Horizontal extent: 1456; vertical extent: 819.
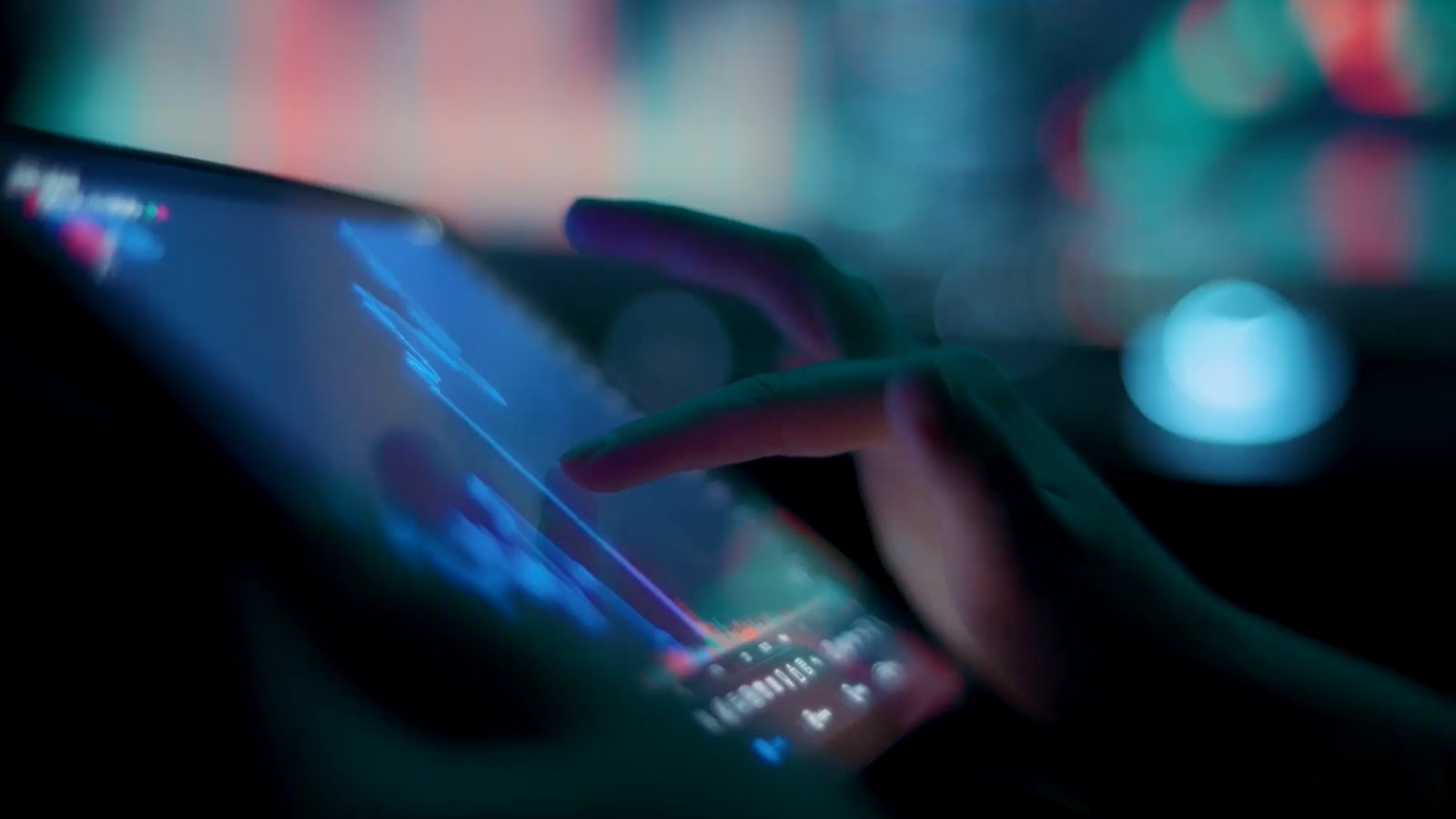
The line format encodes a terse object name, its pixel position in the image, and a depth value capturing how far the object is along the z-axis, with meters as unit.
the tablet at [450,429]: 0.53
